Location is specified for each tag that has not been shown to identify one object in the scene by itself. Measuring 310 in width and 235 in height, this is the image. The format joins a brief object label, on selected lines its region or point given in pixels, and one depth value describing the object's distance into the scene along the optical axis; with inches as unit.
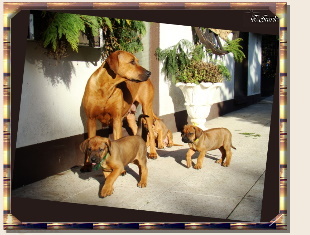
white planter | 292.8
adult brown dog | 189.2
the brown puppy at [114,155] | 166.1
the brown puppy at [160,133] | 265.0
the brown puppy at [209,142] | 209.3
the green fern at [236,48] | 253.1
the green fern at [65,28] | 168.9
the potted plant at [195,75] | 276.7
